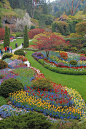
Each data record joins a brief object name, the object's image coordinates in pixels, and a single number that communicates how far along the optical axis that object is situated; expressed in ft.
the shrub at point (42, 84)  25.93
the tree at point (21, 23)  142.82
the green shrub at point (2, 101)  21.33
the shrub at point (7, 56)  52.34
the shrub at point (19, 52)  57.26
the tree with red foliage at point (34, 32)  110.73
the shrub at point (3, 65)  39.78
